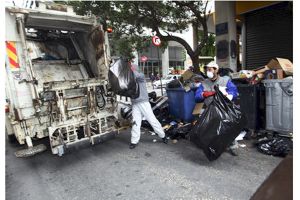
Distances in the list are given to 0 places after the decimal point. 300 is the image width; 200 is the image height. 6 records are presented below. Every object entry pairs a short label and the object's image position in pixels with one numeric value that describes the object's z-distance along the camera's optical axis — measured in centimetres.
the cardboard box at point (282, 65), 448
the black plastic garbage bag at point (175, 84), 572
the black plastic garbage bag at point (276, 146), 352
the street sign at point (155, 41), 705
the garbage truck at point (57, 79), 350
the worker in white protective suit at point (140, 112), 430
